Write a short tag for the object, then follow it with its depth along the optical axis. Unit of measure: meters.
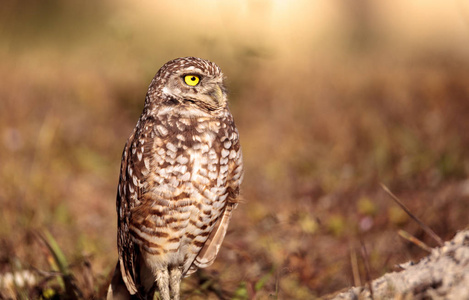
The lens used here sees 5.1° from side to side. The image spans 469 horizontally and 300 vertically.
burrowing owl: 4.29
